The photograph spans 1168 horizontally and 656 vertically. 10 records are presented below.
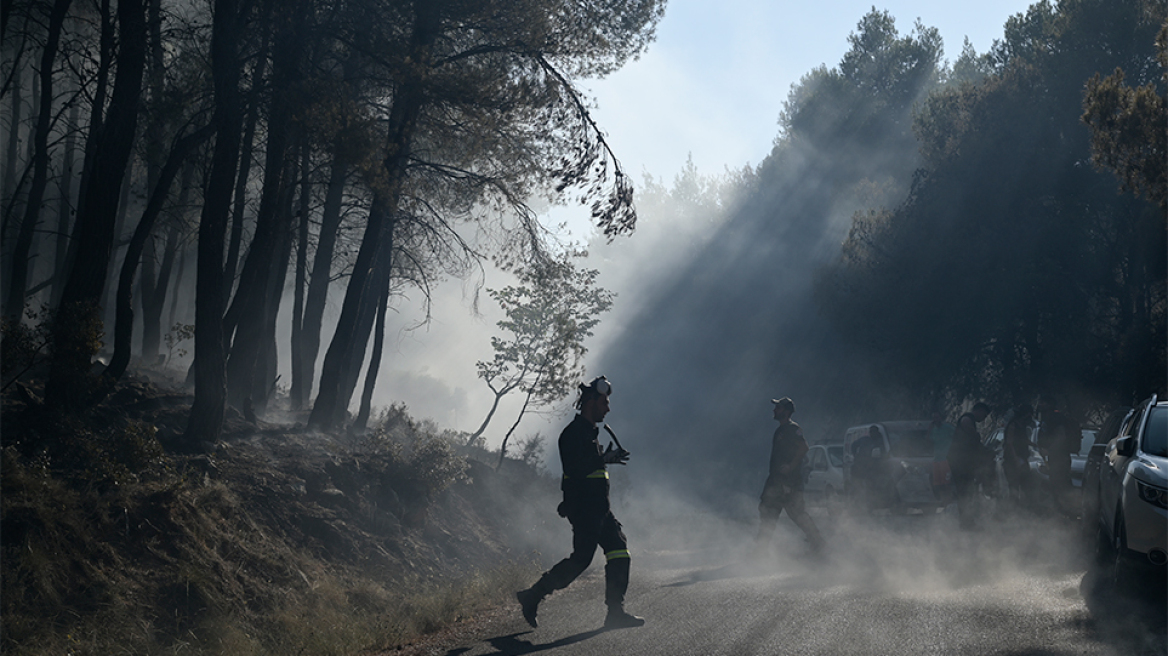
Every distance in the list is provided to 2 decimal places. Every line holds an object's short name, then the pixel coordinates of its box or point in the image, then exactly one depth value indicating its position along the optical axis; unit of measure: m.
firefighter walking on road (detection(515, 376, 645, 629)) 7.02
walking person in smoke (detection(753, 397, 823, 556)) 11.10
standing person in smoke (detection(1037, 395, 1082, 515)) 13.23
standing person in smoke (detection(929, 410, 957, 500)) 16.66
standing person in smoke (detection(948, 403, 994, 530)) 13.23
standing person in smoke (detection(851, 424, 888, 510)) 17.05
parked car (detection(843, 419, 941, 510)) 16.72
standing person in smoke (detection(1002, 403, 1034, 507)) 13.55
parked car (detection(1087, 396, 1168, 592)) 6.75
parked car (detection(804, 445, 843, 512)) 19.89
